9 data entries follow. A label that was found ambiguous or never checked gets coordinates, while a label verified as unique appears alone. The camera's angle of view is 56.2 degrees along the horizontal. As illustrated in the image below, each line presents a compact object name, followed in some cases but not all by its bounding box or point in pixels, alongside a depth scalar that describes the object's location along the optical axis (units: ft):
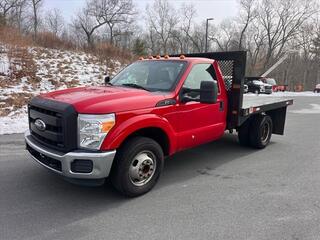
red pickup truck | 11.80
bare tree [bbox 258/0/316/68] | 166.61
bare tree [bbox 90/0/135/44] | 156.56
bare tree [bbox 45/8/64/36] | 179.36
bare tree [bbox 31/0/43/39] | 153.30
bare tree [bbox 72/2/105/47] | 159.94
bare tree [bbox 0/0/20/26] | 115.34
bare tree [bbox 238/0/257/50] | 174.79
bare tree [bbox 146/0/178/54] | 187.93
